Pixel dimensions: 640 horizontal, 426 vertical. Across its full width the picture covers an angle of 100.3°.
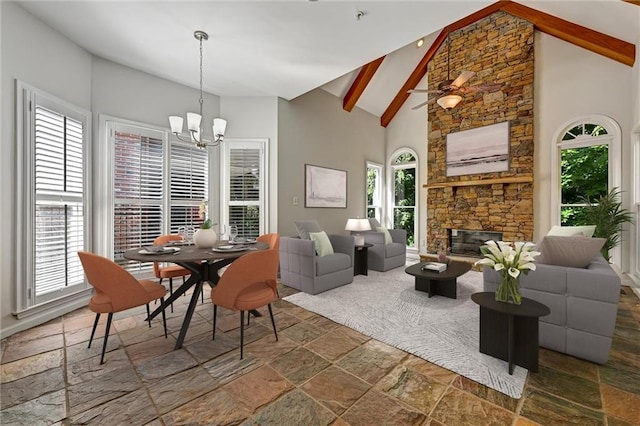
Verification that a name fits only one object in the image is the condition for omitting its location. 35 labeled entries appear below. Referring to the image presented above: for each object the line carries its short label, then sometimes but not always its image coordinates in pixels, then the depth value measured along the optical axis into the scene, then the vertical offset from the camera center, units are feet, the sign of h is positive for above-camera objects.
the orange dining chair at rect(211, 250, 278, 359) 6.64 -1.78
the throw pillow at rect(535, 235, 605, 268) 6.99 -0.99
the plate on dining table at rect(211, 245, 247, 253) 7.58 -1.09
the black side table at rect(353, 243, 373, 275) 14.62 -2.62
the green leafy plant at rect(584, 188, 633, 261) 12.17 -0.19
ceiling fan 11.81 +5.69
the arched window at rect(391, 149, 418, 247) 21.71 +1.75
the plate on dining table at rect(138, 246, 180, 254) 7.41 -1.10
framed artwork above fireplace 16.37 +4.06
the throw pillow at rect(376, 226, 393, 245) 16.33 -1.37
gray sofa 6.17 -2.21
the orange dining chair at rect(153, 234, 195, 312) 9.91 -2.19
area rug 6.25 -3.60
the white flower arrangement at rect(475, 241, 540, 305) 6.24 -1.22
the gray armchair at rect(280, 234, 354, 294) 11.63 -2.45
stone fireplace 15.60 +5.60
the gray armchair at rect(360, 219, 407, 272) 15.52 -2.41
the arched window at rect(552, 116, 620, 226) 13.58 +2.65
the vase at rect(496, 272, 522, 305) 6.39 -1.88
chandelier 9.13 +3.06
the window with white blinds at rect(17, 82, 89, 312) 8.58 +0.53
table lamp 14.64 -0.75
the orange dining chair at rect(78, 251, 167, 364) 6.36 -1.87
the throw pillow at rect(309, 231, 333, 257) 12.40 -1.47
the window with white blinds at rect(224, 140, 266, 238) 15.39 +1.51
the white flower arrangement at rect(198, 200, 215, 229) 8.44 -0.08
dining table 6.82 -1.17
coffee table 10.48 -2.81
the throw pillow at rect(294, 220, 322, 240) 13.43 -0.81
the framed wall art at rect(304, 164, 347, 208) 17.19 +1.73
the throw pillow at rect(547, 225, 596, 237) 9.25 -0.64
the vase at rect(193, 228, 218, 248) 8.32 -0.83
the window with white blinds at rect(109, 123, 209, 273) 11.97 +1.24
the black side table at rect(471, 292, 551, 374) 6.04 -2.81
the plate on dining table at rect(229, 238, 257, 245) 9.17 -1.05
